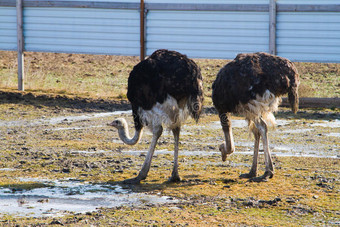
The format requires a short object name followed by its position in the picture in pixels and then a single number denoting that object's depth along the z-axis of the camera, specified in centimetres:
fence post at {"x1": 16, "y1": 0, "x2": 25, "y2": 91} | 2564
